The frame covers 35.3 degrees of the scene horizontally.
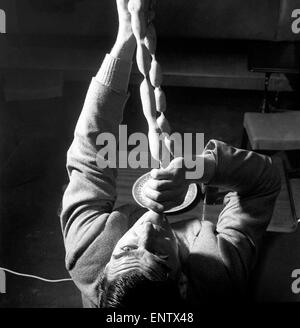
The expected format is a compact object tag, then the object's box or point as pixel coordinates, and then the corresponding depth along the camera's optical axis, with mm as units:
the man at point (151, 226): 654
